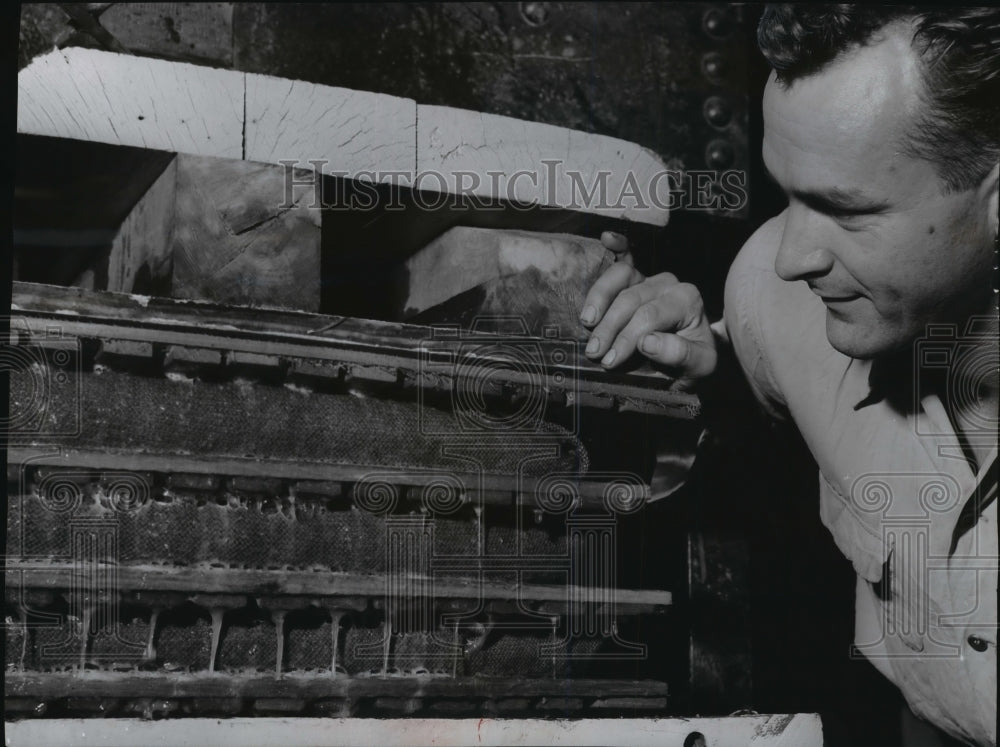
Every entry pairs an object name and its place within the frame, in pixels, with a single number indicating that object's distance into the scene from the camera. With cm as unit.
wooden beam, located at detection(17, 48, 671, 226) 99
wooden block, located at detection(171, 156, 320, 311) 100
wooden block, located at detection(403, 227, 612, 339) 107
